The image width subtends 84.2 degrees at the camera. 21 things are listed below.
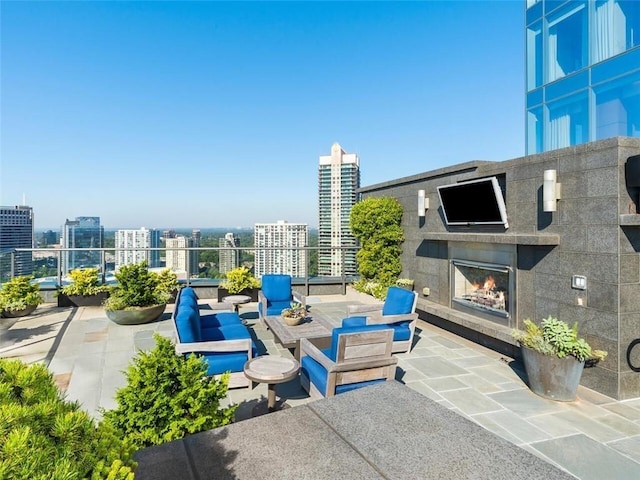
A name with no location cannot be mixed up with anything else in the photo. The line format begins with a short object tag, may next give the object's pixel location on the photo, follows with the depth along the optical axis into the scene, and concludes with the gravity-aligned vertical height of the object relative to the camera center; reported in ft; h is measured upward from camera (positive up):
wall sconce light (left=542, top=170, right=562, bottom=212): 13.93 +1.96
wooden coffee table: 14.48 -3.99
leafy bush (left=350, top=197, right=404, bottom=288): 26.73 +0.19
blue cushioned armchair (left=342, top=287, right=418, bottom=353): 16.75 -3.71
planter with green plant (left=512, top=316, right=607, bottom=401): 11.82 -4.03
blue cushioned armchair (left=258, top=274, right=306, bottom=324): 21.26 -3.23
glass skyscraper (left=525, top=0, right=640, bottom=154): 25.20 +13.31
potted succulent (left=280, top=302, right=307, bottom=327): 16.42 -3.49
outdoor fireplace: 17.30 -2.65
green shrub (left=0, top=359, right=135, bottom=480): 2.65 -1.70
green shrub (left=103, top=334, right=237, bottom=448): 6.79 -3.21
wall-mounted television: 17.02 +1.98
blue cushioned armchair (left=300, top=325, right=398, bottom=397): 10.69 -3.74
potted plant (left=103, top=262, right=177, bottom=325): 21.50 -3.56
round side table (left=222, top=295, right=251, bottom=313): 21.45 -3.67
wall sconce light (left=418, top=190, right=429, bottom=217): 23.25 +2.47
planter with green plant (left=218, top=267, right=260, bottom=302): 27.78 -3.46
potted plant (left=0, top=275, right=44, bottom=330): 22.62 -3.67
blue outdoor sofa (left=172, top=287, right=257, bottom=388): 12.43 -3.76
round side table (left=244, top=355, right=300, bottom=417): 10.32 -3.92
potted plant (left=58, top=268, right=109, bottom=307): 26.23 -3.65
